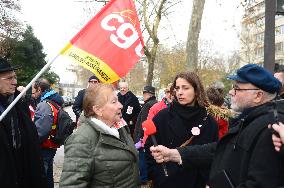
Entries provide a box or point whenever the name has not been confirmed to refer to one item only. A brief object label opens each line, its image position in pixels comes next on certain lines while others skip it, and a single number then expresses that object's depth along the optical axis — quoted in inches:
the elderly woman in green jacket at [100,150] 68.3
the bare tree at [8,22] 787.8
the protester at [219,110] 106.3
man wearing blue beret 52.9
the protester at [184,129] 84.3
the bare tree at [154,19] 449.3
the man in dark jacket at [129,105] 224.0
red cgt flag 87.2
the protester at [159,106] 133.7
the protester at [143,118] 161.2
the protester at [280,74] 122.9
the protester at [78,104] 200.0
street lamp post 110.4
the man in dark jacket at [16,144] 82.3
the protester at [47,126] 133.4
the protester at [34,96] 161.8
